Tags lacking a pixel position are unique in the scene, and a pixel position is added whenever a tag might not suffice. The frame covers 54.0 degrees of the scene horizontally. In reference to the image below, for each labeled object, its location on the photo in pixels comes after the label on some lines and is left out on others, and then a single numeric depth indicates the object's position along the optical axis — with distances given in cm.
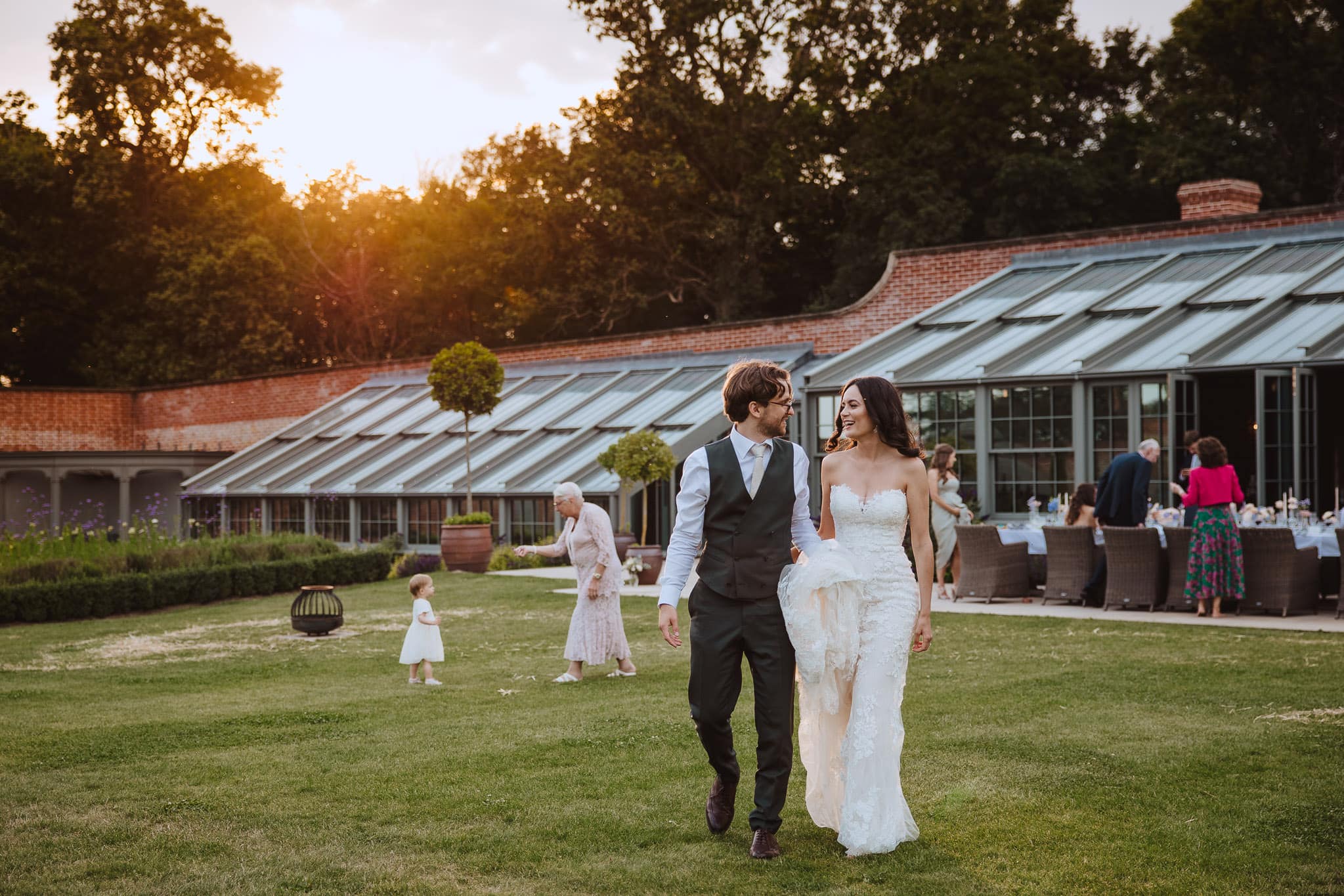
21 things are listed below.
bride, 482
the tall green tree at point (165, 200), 3697
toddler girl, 919
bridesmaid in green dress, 1311
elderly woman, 910
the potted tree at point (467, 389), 1894
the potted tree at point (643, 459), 1712
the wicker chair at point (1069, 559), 1285
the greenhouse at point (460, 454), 2042
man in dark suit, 1244
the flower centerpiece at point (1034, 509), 1427
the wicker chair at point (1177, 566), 1218
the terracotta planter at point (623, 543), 1722
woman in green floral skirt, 1150
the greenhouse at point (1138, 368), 1379
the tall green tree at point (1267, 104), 2727
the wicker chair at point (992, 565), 1335
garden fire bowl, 1220
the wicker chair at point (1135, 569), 1218
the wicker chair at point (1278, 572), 1166
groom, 489
